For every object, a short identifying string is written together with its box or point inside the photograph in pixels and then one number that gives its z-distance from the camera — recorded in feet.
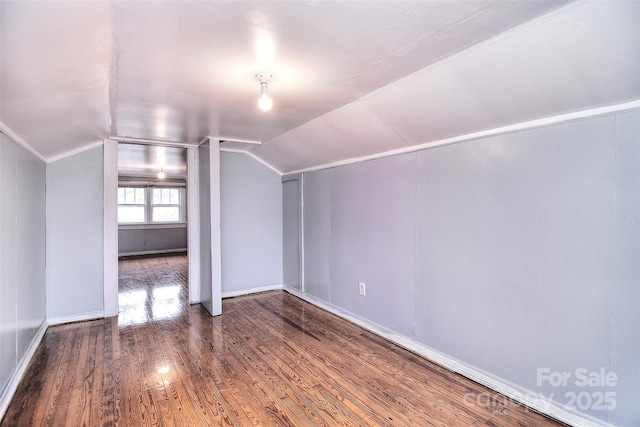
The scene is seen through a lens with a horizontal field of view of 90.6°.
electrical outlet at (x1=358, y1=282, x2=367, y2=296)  12.10
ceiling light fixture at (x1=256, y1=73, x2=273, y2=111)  6.96
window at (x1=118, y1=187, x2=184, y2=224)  29.22
